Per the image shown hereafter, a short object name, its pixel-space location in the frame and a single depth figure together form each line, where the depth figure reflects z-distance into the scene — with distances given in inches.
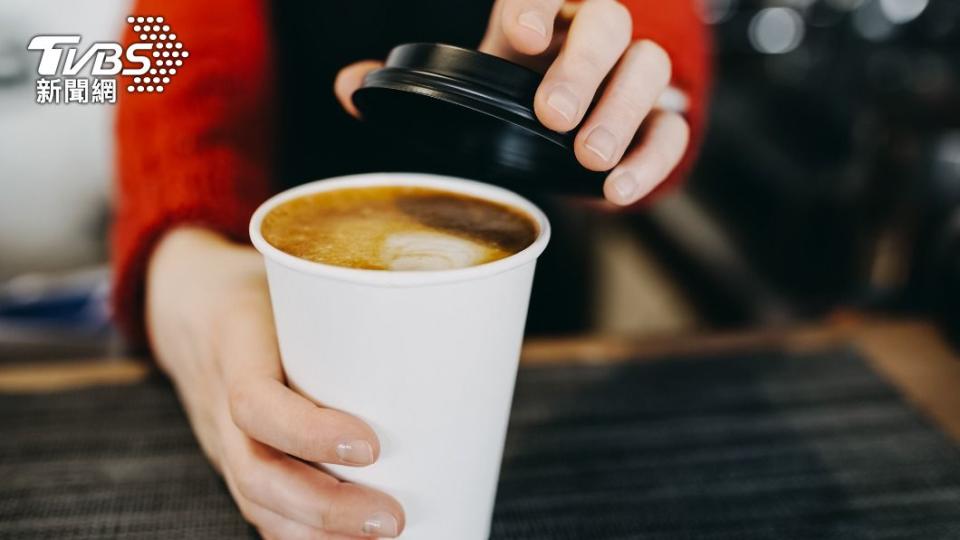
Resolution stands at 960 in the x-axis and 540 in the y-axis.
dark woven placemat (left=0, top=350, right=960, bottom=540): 24.6
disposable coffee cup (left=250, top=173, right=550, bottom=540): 17.6
